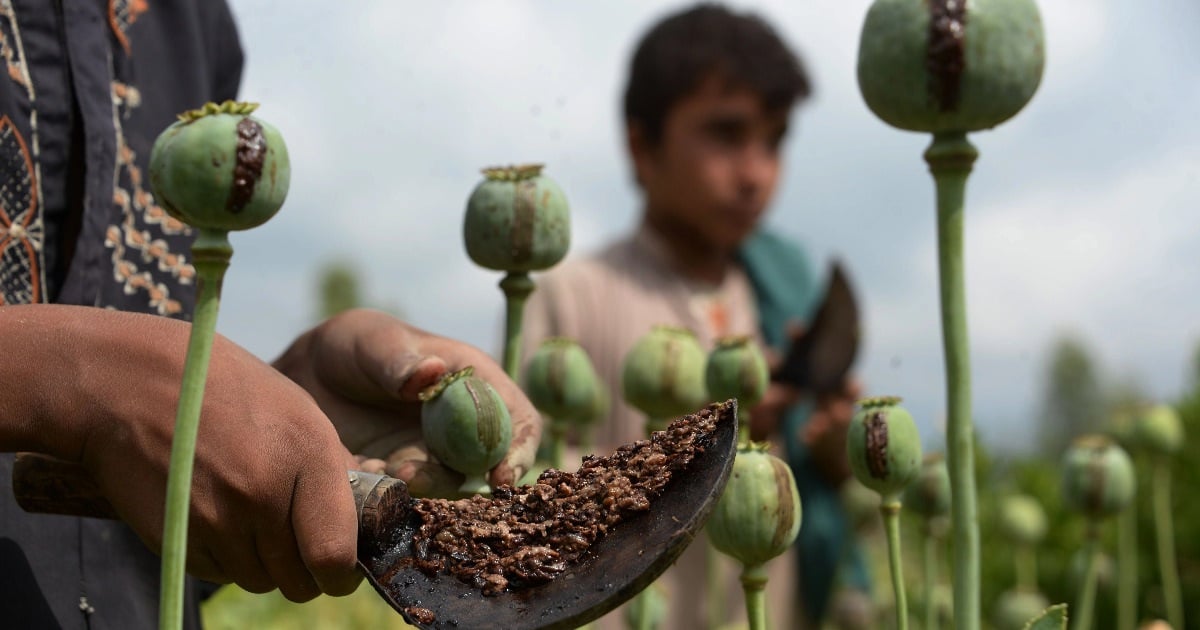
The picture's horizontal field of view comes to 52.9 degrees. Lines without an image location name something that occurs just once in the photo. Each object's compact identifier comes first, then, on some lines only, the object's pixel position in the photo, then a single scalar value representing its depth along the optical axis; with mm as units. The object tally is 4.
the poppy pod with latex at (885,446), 756
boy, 2230
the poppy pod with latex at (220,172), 507
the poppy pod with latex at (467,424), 751
